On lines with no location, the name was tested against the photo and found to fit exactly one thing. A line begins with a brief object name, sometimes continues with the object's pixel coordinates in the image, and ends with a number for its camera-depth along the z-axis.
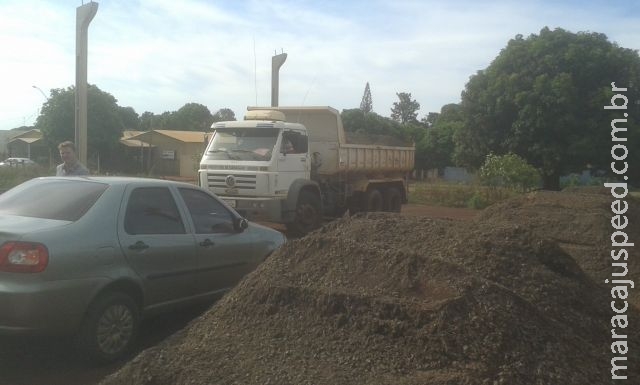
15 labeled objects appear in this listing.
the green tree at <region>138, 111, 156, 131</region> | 67.31
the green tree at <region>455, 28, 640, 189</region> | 30.19
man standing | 8.39
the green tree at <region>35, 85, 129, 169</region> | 38.22
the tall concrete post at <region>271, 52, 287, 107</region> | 20.11
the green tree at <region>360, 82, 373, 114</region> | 89.81
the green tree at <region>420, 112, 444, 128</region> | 83.62
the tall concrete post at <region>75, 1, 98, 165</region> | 14.95
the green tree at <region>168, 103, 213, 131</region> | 66.44
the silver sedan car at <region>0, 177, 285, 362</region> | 4.82
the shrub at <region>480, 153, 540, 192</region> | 24.59
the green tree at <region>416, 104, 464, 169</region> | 52.47
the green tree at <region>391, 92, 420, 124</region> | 91.94
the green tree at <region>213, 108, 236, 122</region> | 65.05
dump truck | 12.88
